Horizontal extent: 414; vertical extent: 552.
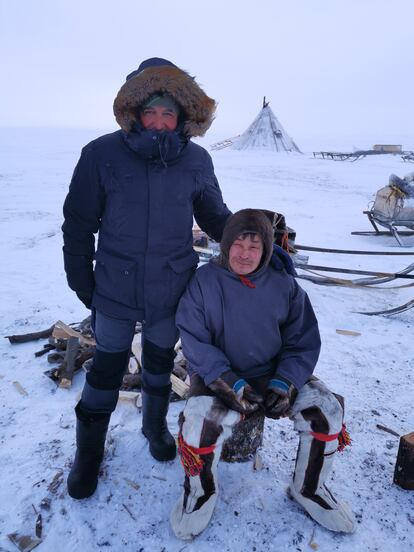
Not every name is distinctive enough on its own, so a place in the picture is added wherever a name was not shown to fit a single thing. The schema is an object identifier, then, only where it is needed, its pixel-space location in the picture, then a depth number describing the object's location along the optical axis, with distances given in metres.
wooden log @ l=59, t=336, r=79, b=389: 3.28
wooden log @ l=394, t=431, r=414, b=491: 2.30
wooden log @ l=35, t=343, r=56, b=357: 3.72
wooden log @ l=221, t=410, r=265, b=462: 2.41
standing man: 1.96
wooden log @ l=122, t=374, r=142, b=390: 3.29
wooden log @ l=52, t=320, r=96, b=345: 3.70
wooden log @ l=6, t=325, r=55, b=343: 3.89
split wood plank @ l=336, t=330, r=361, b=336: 4.45
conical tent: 30.64
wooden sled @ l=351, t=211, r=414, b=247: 8.62
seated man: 2.01
